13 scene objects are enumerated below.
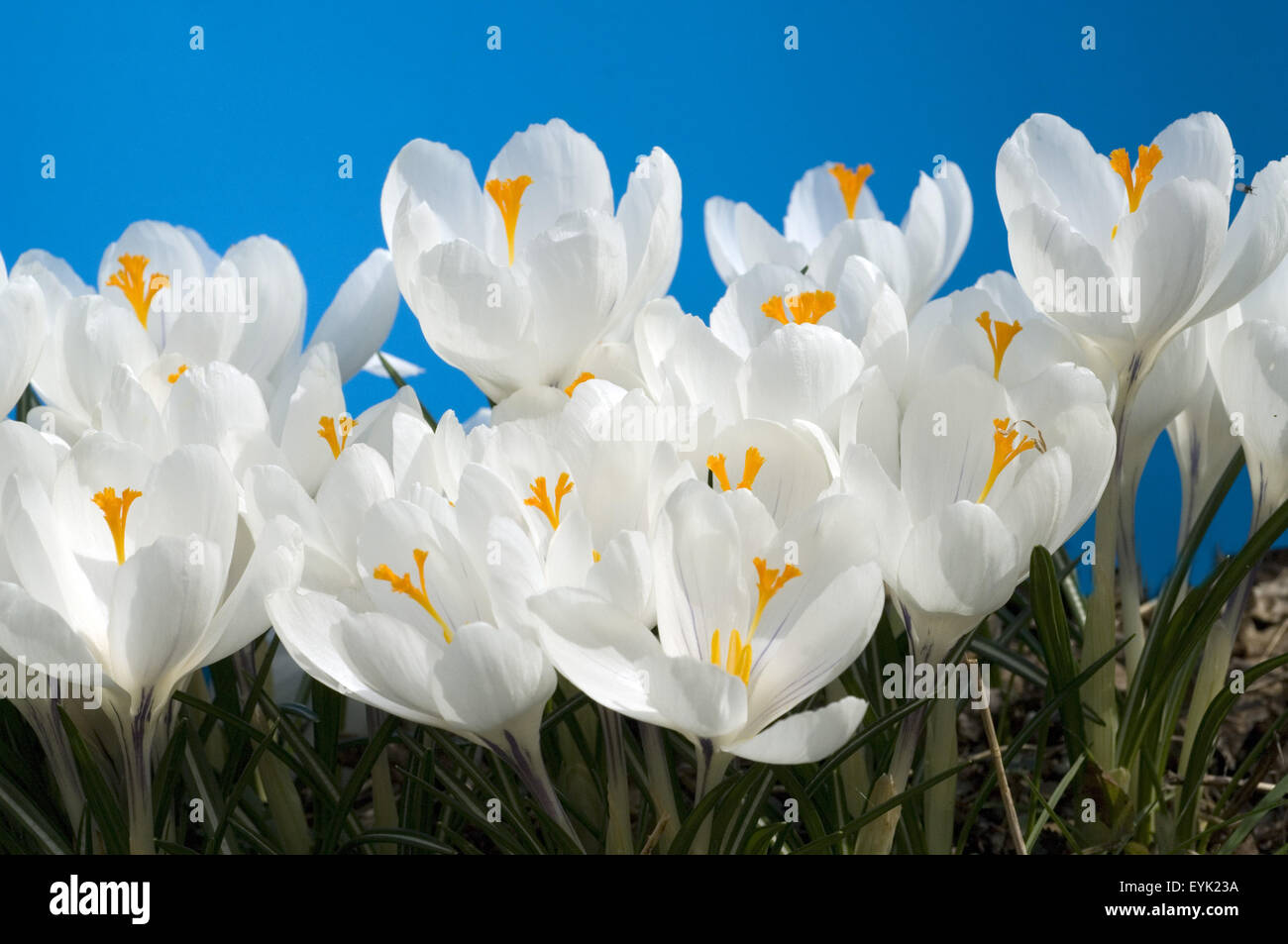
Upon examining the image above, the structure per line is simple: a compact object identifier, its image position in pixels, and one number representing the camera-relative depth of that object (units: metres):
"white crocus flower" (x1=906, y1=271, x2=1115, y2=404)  0.58
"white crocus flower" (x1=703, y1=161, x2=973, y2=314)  0.73
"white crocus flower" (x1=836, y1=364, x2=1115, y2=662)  0.46
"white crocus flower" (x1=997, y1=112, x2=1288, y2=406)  0.54
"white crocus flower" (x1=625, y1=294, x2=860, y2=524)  0.51
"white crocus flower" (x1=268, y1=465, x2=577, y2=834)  0.43
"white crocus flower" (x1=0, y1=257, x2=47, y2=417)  0.59
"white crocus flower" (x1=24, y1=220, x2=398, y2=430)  0.65
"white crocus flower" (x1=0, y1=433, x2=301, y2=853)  0.45
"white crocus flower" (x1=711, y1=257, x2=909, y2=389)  0.62
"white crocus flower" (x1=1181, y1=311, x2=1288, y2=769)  0.56
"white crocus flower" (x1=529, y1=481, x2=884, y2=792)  0.41
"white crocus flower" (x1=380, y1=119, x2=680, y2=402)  0.57
